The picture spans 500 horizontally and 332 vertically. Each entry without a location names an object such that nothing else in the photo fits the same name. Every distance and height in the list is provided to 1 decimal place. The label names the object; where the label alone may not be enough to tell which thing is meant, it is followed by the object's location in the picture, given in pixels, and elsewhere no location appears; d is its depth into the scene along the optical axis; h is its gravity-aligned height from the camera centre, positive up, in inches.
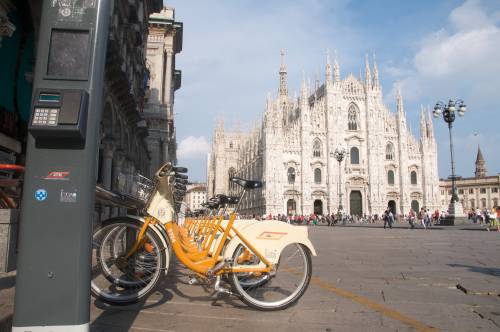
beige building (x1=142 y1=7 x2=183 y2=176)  995.9 +340.4
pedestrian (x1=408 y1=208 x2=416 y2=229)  959.0 -8.3
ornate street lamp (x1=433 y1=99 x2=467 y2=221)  917.8 +236.6
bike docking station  75.8 +7.5
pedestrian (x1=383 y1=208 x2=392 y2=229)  1011.9 -1.8
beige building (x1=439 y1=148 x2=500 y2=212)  2928.2 +202.2
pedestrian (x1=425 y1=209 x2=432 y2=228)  1016.2 -11.2
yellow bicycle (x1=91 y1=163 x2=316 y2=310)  135.3 -13.9
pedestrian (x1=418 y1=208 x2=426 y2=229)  969.6 -0.7
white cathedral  1796.3 +282.8
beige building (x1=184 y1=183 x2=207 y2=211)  4629.9 +211.5
